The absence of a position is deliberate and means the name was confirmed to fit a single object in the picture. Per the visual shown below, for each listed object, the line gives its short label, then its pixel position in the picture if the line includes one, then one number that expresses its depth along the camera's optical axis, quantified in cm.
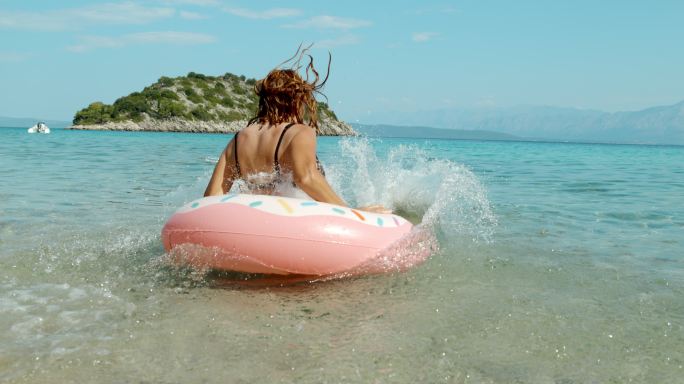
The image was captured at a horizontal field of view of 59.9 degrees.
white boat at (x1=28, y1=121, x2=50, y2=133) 5589
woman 441
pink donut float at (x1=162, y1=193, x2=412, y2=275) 407
